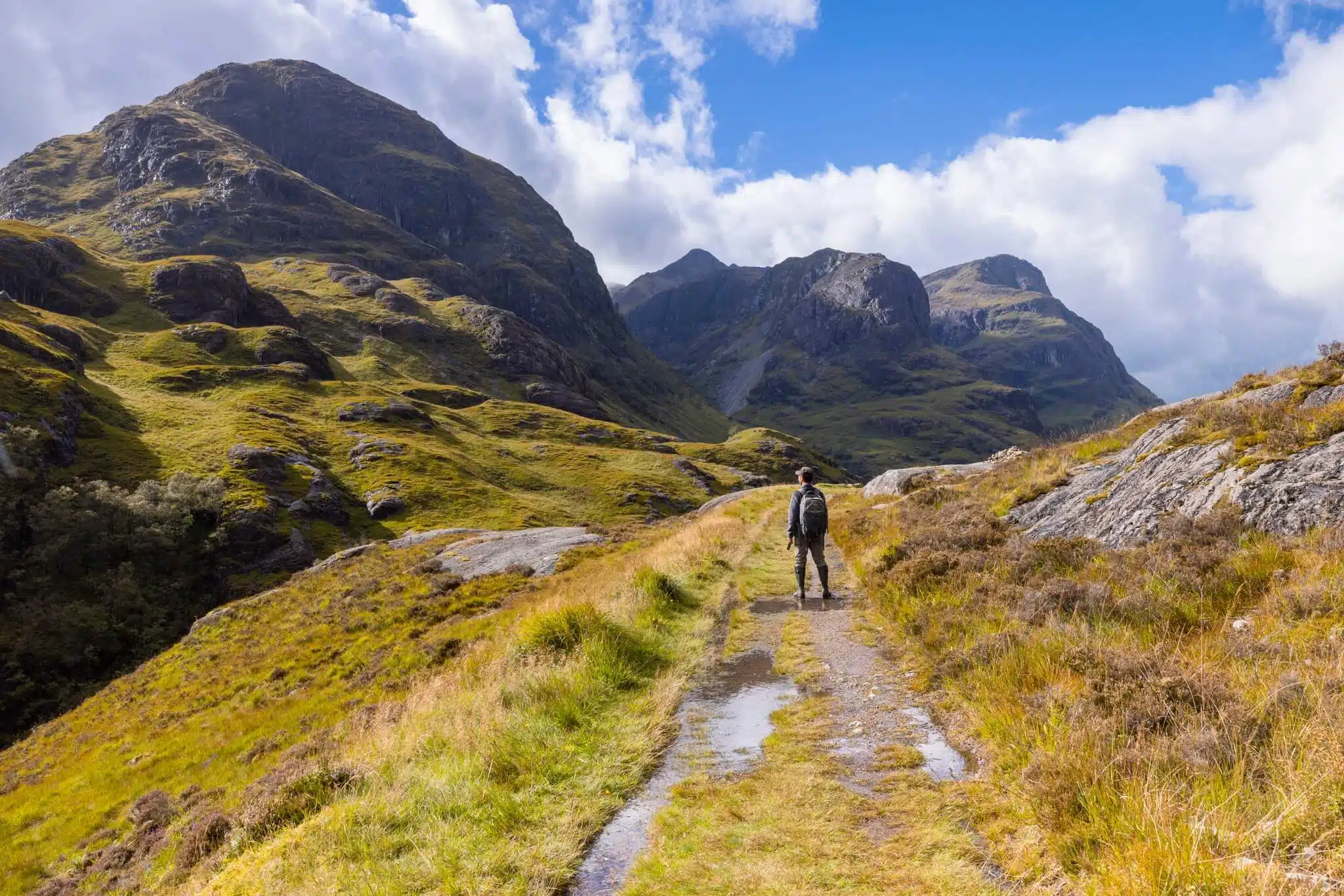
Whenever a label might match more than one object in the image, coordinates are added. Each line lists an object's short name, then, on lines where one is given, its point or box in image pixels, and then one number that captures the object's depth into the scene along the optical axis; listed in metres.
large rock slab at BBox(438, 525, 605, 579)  31.36
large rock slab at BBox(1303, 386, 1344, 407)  12.41
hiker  16.91
